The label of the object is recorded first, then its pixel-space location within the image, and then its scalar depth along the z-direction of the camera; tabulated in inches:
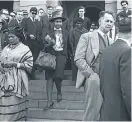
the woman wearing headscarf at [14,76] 225.8
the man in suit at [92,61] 190.7
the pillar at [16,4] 534.3
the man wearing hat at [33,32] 322.7
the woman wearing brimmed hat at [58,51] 275.6
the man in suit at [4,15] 381.4
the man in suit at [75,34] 304.9
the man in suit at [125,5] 356.8
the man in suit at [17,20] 367.6
